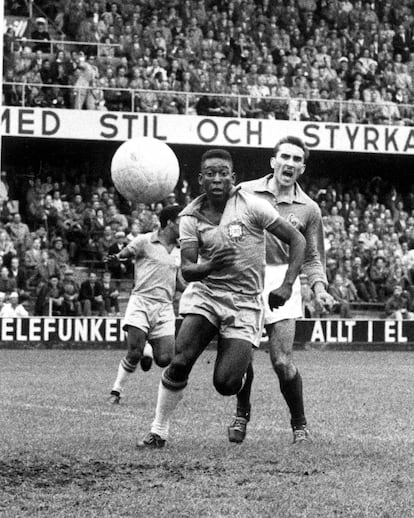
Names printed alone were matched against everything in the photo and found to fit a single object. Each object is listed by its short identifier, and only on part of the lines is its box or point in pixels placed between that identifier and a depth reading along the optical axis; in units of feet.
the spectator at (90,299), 78.89
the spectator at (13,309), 75.97
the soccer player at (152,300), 41.60
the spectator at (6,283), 78.69
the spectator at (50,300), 78.38
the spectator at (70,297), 78.59
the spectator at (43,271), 81.05
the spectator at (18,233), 83.82
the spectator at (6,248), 81.20
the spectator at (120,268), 79.93
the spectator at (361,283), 89.25
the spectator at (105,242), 85.87
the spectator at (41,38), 96.09
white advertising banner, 93.76
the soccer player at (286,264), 29.60
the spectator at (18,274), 80.64
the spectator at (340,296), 84.69
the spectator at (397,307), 86.84
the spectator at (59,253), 83.53
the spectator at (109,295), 80.28
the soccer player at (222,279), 27.12
